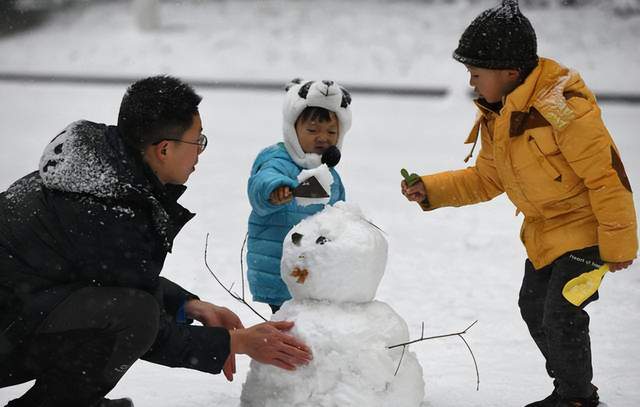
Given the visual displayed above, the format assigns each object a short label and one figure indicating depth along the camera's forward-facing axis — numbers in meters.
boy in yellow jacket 5.84
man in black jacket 5.41
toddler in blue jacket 6.98
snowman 5.55
